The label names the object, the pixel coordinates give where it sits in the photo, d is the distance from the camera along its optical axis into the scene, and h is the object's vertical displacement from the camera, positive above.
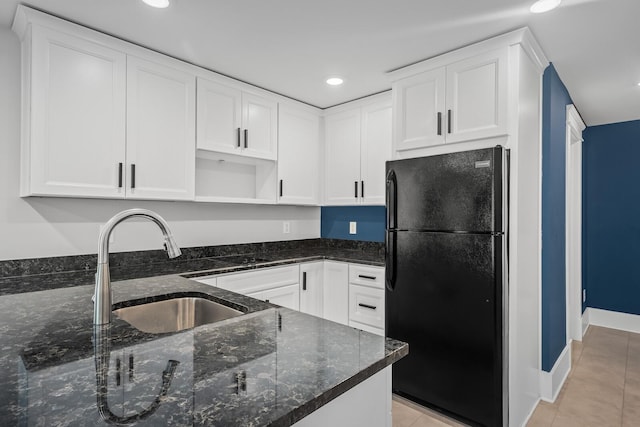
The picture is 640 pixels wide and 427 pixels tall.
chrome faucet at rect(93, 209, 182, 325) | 1.07 -0.17
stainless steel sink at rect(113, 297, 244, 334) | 1.42 -0.39
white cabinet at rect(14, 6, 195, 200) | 1.93 +0.60
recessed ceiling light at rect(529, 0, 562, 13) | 1.76 +1.05
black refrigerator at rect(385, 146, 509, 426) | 1.94 -0.36
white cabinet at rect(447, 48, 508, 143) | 2.10 +0.73
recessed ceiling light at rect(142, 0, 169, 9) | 1.79 +1.07
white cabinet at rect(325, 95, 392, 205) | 3.10 +0.59
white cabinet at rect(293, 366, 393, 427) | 0.78 -0.44
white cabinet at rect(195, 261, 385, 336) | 2.65 -0.56
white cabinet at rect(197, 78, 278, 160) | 2.62 +0.75
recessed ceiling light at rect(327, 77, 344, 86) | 2.78 +1.07
